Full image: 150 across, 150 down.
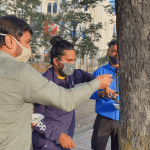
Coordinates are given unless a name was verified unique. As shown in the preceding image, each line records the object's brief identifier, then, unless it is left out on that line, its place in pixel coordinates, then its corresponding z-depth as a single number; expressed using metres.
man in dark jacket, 2.26
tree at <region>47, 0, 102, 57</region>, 19.34
